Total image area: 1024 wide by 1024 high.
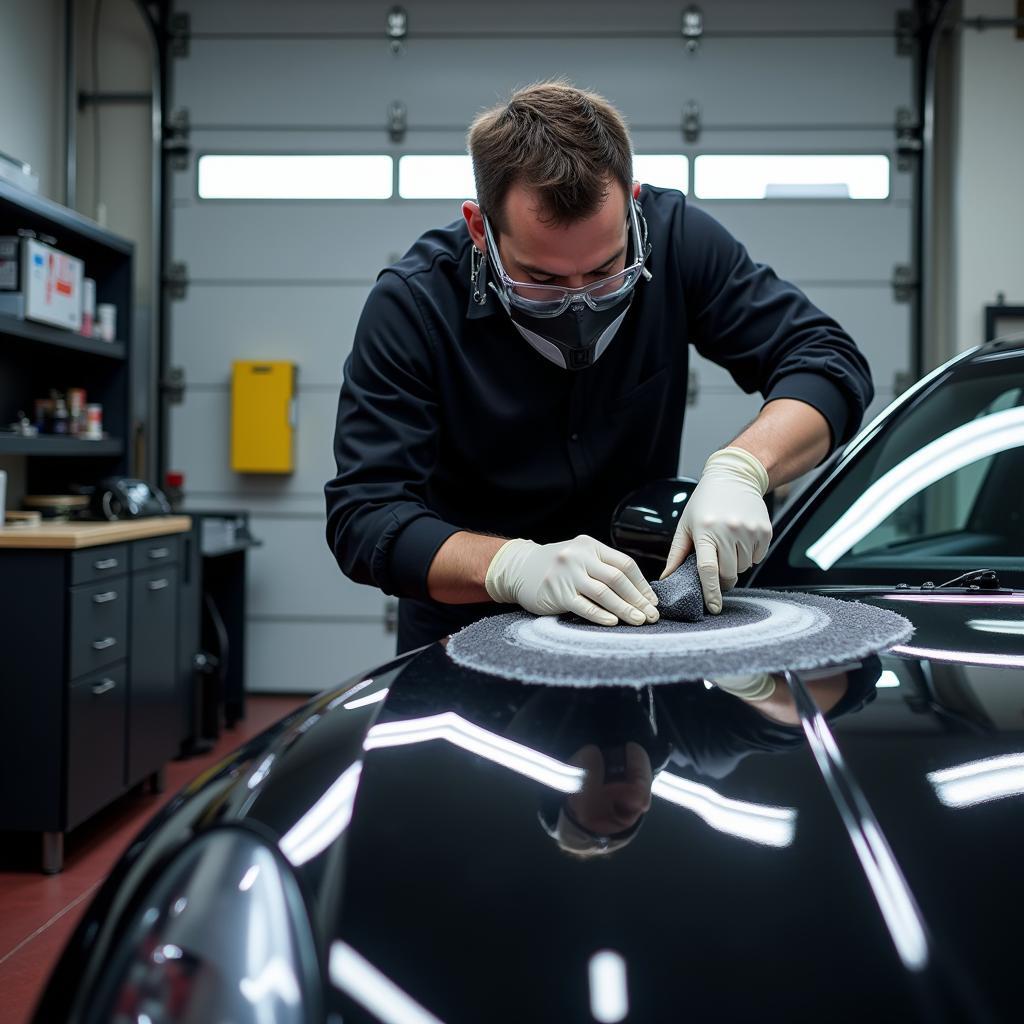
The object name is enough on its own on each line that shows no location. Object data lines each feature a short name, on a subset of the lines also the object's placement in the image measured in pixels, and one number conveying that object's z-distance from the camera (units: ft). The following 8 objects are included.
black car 1.66
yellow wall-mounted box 16.10
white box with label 11.19
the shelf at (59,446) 11.19
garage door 15.92
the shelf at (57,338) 10.90
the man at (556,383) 4.23
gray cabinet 9.20
